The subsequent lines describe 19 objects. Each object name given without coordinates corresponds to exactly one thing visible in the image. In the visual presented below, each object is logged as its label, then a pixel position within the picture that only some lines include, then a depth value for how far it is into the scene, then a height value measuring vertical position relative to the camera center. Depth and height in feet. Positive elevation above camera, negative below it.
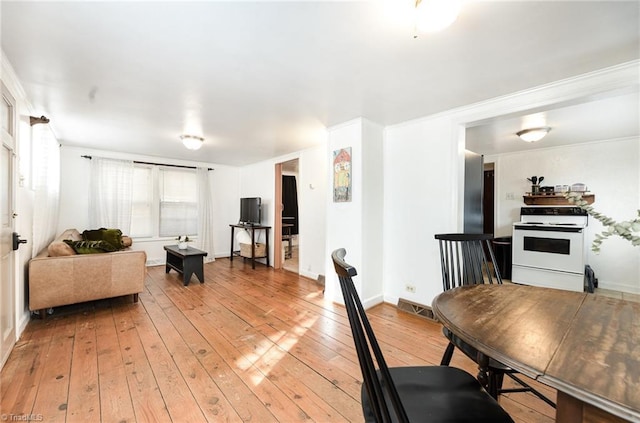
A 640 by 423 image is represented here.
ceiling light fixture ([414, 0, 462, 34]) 3.96 +3.12
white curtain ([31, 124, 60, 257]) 9.08 +0.96
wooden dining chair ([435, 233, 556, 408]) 4.61 -1.28
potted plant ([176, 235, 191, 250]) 14.25 -1.89
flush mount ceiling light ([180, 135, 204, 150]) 12.12 +3.22
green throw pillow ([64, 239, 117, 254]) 9.69 -1.47
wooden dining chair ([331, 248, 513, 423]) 2.49 -2.29
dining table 1.95 -1.37
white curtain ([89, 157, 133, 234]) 15.06 +0.91
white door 6.07 -0.42
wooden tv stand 16.58 -1.72
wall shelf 13.06 +0.61
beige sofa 8.45 -2.43
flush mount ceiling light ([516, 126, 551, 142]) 10.76 +3.30
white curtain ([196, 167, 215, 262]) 18.54 -0.51
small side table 12.82 -2.76
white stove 11.59 -1.80
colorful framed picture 10.26 +1.42
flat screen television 17.57 -0.05
